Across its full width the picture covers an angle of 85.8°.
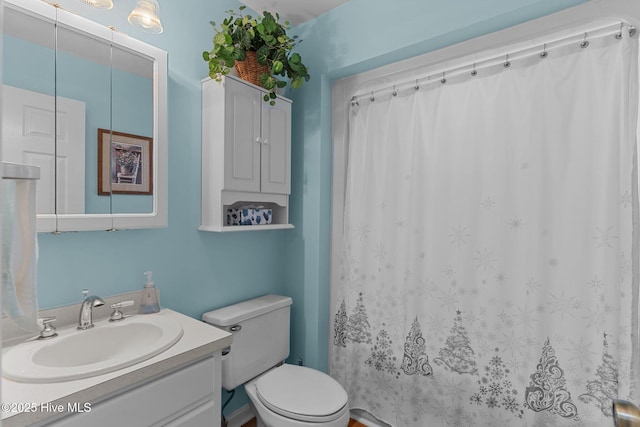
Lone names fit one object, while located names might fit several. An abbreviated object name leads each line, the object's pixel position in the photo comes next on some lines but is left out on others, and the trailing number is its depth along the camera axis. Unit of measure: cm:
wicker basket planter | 177
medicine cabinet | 117
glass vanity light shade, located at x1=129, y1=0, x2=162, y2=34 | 134
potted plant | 161
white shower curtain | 131
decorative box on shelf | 181
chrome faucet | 129
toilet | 146
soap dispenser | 149
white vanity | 89
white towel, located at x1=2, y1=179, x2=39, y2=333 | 54
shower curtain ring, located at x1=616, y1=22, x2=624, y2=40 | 129
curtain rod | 132
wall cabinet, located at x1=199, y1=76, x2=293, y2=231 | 167
